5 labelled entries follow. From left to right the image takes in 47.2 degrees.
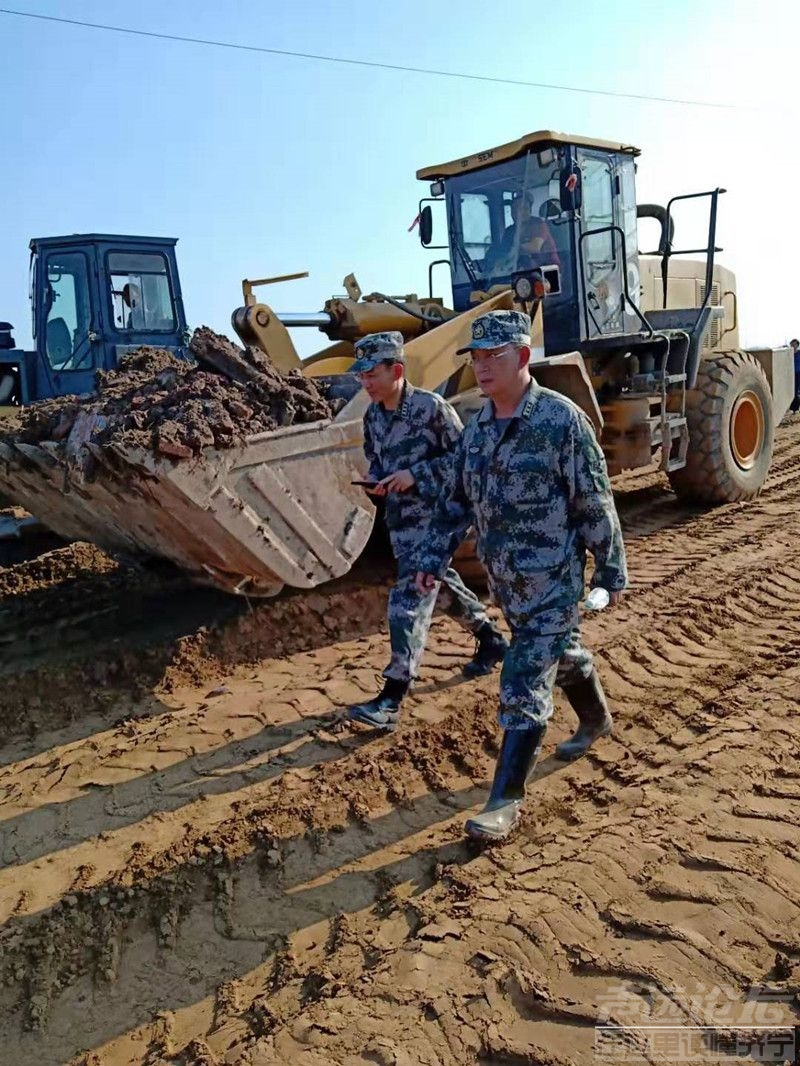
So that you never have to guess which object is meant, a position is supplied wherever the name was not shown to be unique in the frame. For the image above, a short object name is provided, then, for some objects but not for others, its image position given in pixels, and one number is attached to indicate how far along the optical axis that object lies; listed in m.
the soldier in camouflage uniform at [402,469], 3.93
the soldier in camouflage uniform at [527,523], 3.02
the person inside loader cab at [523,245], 6.95
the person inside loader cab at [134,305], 8.70
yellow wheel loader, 4.44
